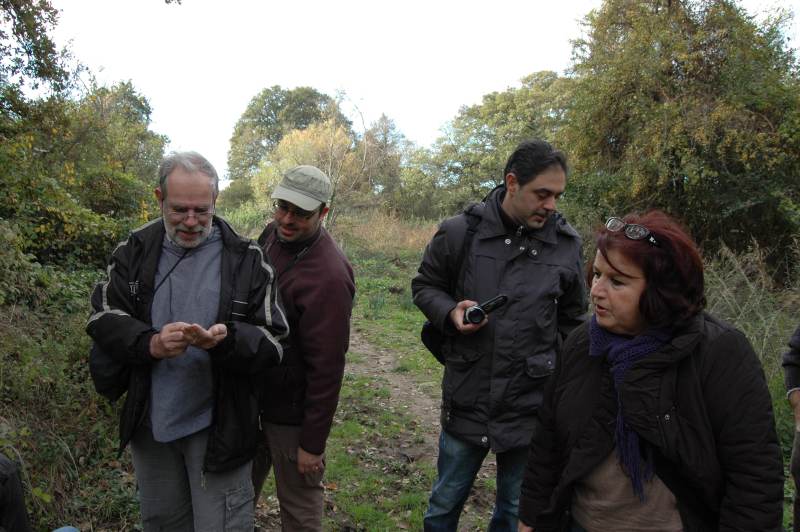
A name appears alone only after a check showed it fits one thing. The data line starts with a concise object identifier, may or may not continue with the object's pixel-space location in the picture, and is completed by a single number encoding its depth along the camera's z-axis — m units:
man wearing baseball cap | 2.53
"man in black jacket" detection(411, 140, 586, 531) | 2.53
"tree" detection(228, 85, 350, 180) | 51.20
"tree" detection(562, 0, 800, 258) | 9.21
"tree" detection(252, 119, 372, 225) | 23.33
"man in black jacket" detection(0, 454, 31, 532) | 1.94
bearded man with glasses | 2.26
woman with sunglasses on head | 1.56
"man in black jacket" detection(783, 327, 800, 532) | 2.75
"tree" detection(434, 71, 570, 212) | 29.95
